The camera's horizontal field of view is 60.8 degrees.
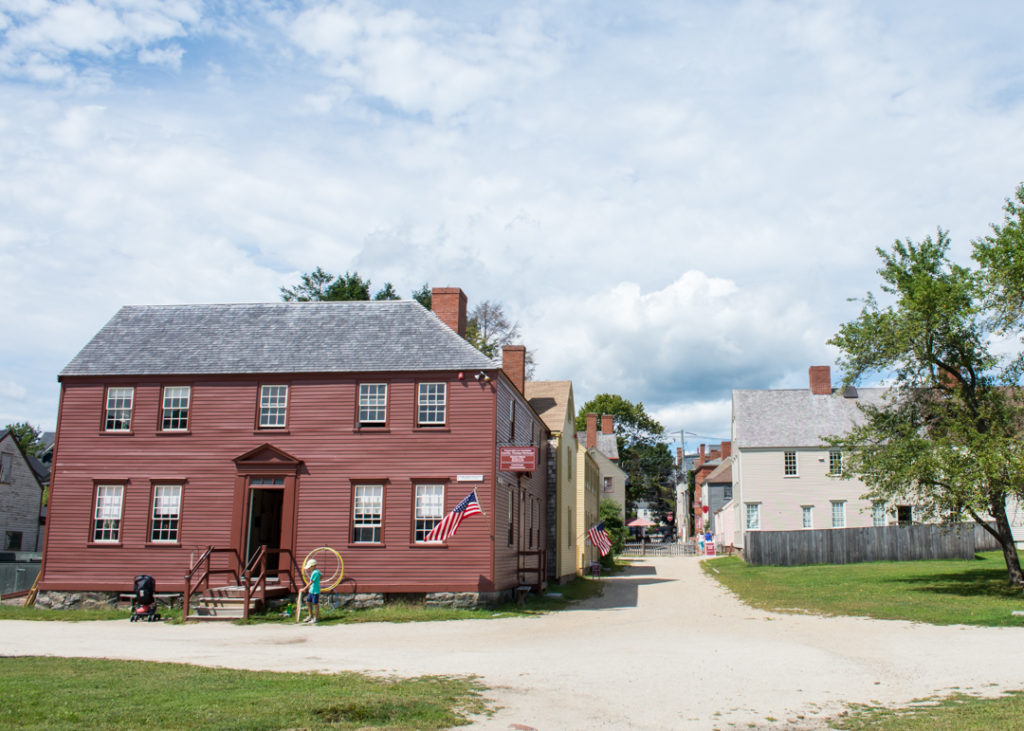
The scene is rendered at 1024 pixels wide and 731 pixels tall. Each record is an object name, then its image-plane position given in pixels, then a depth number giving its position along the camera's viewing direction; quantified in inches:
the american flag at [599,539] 1365.7
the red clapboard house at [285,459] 923.4
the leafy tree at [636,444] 3666.3
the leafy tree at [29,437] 2662.4
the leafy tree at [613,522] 2030.0
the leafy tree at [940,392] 927.7
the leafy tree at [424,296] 1895.4
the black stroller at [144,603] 854.5
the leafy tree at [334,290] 1905.8
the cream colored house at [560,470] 1332.4
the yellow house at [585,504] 1603.1
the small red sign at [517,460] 936.9
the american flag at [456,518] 873.5
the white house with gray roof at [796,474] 1840.6
